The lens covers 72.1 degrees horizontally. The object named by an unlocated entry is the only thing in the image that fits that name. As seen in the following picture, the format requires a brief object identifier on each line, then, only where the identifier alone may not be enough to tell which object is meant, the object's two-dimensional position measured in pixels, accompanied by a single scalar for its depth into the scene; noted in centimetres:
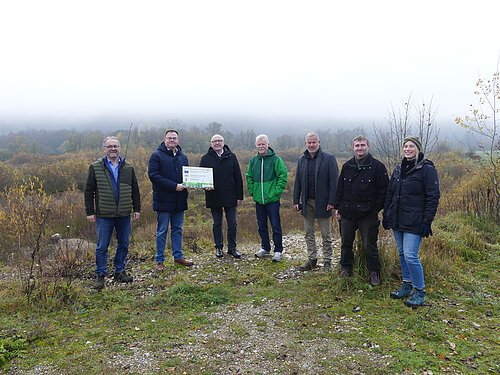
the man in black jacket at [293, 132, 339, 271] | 554
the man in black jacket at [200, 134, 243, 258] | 638
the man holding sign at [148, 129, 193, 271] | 582
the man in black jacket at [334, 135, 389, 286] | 475
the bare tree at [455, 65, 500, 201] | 891
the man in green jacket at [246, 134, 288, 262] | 616
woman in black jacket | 415
